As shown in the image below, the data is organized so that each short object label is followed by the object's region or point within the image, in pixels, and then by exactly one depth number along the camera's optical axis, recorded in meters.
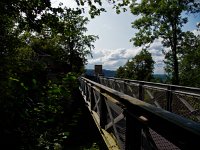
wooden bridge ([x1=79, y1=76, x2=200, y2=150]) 1.05
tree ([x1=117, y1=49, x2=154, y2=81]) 36.18
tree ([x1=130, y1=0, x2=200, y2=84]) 14.74
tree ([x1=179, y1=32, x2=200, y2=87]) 15.86
